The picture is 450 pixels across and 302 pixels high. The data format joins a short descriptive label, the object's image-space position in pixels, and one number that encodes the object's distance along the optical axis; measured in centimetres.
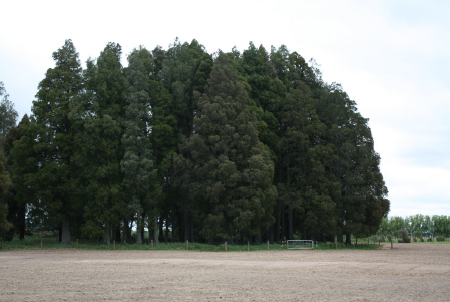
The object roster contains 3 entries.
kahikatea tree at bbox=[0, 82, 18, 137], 4053
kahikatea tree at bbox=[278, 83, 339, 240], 3719
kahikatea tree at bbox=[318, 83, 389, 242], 3897
